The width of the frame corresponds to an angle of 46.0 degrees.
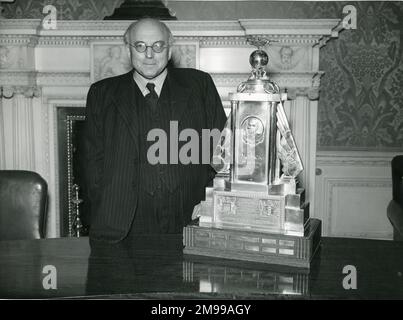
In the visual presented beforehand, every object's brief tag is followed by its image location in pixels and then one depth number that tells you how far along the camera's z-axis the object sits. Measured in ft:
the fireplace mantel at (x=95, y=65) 12.36
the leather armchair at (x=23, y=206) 7.80
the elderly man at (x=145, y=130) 7.33
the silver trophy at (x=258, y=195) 5.11
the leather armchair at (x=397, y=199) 9.65
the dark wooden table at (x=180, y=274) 4.50
